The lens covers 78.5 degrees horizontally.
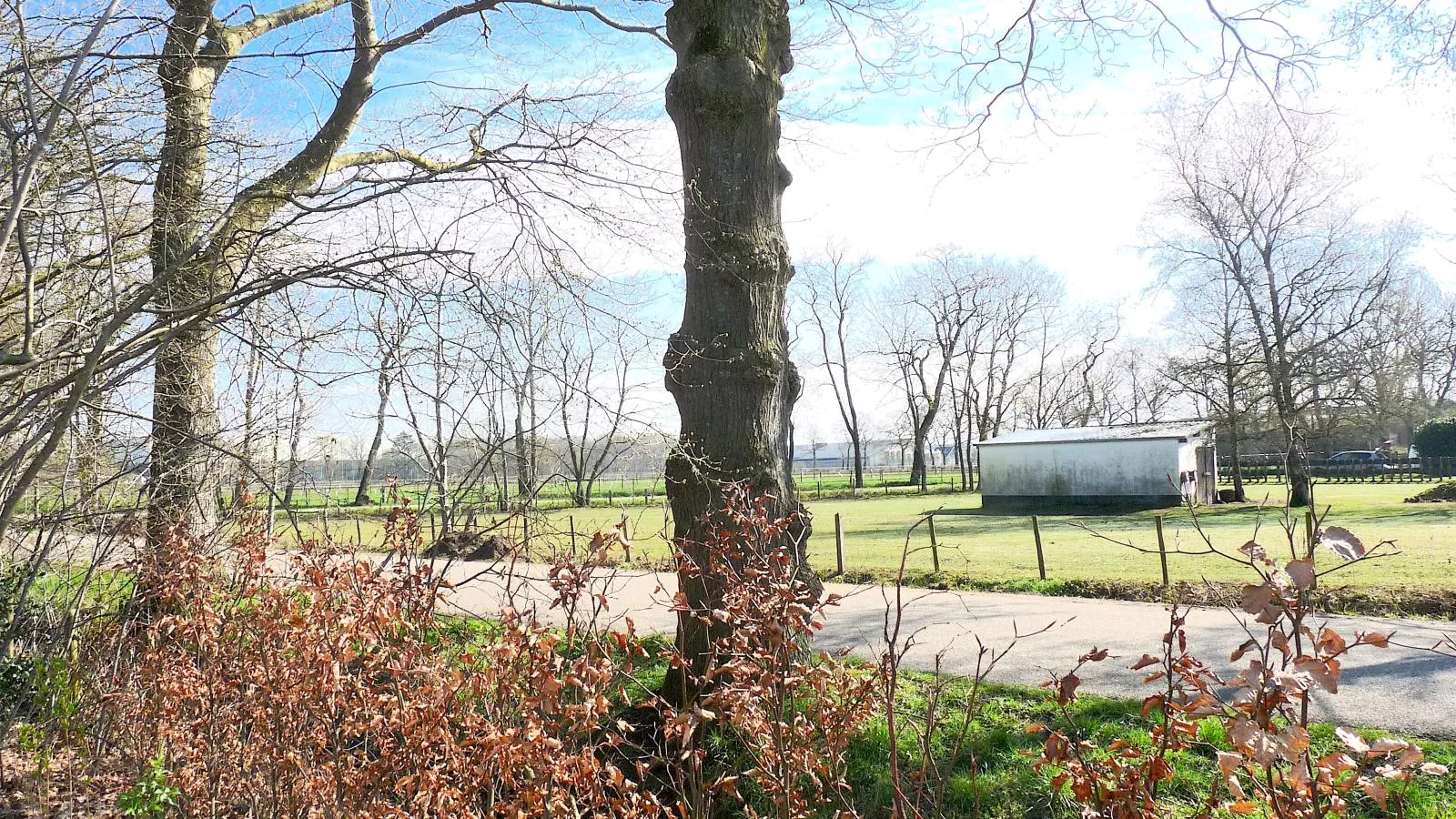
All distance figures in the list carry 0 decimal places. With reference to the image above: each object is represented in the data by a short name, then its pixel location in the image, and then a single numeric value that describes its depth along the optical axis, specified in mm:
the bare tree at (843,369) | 50072
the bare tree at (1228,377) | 26141
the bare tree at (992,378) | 50969
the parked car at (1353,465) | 39594
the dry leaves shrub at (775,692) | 2652
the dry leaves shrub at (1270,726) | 1734
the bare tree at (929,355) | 49906
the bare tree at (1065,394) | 52969
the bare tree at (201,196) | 3822
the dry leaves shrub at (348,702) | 2660
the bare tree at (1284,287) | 24719
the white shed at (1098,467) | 28734
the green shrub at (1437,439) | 36312
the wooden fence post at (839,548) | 13562
